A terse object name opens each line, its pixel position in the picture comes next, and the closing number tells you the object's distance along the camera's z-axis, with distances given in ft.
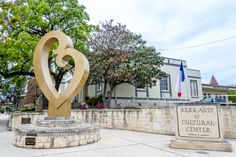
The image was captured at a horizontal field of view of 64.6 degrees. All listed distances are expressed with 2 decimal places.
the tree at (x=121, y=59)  51.21
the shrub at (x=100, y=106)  54.80
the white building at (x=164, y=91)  63.89
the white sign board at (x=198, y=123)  19.48
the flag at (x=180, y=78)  38.86
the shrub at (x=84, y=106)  58.43
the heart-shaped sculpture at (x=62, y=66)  25.80
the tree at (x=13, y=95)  131.49
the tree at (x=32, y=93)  97.96
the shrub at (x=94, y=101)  61.68
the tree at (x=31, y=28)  48.26
